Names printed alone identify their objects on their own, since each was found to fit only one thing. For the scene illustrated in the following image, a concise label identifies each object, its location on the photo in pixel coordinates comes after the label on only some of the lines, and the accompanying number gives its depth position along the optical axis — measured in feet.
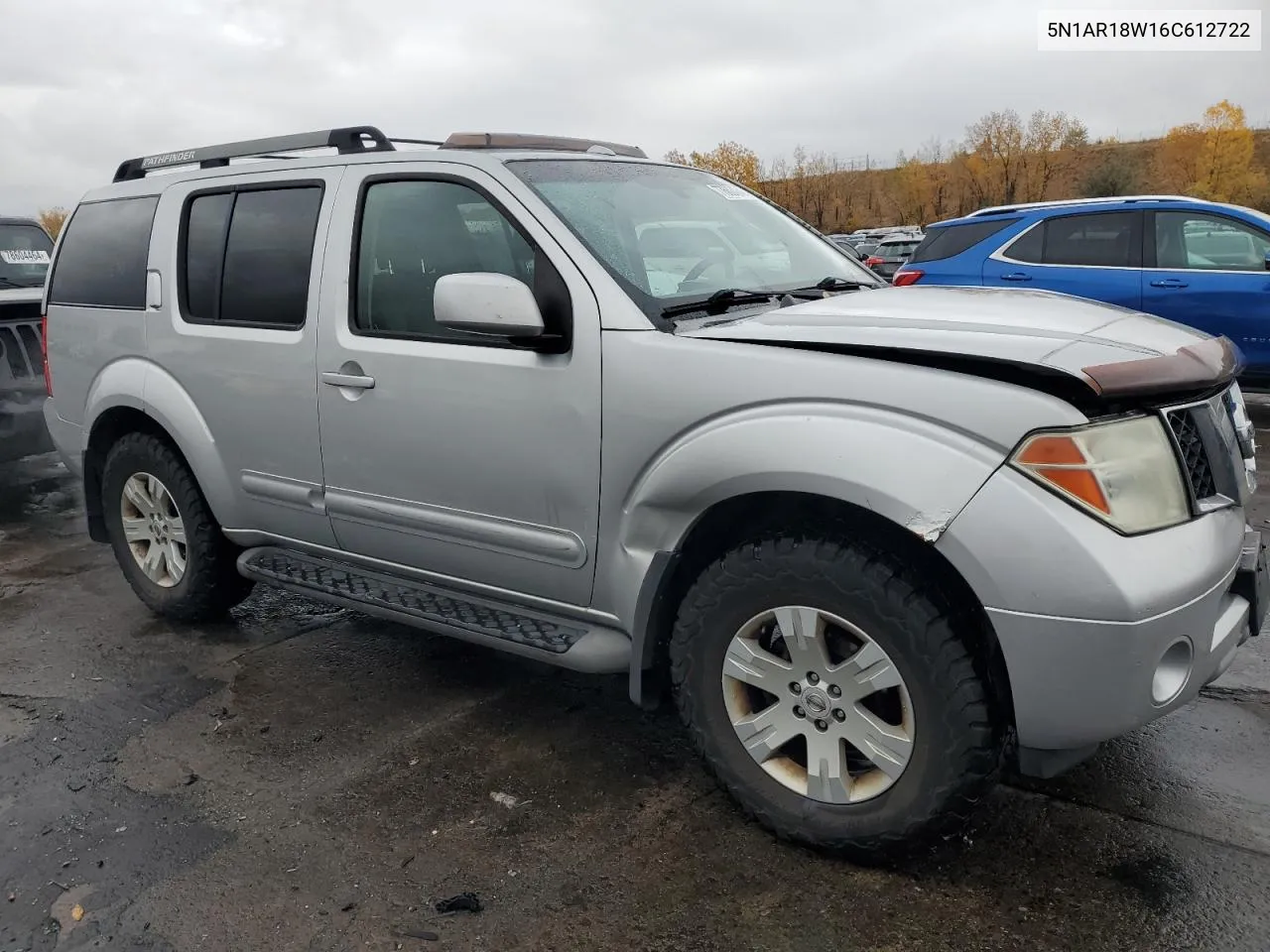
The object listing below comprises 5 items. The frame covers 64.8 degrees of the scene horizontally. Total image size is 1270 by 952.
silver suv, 7.06
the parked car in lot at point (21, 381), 23.61
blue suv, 24.66
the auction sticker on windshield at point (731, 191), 12.16
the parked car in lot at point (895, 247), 79.78
